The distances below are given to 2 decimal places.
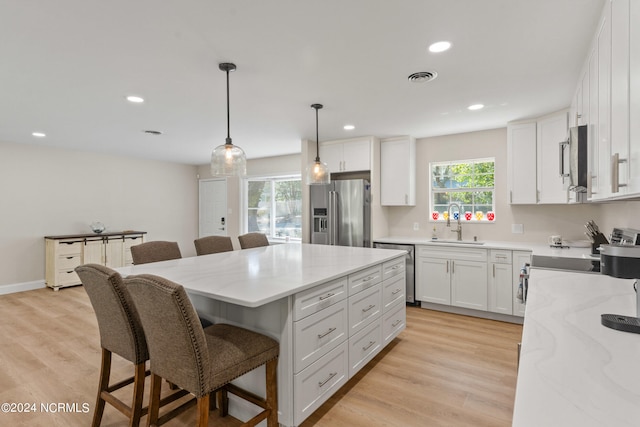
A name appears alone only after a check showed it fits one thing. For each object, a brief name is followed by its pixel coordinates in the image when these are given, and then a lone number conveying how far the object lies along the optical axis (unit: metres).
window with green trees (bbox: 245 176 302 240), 6.34
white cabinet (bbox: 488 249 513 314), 3.67
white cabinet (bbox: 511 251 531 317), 3.60
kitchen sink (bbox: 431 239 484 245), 4.04
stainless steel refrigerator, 4.54
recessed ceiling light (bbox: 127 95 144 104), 3.03
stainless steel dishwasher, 4.28
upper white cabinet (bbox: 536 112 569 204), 3.46
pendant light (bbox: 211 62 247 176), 2.45
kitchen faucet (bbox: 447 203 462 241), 4.43
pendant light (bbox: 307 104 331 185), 3.16
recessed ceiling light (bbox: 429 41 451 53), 2.05
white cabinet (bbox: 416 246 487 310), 3.85
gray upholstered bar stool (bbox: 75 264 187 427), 1.68
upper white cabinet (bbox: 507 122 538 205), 3.73
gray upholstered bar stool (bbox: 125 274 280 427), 1.42
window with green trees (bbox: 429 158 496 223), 4.36
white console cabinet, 5.11
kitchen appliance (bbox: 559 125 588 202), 1.90
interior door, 7.16
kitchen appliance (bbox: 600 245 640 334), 1.05
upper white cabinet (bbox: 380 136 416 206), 4.60
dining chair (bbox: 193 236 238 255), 3.29
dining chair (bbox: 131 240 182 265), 2.66
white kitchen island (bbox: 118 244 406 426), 1.77
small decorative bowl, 5.66
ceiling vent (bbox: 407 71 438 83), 2.50
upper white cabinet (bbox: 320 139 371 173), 4.64
